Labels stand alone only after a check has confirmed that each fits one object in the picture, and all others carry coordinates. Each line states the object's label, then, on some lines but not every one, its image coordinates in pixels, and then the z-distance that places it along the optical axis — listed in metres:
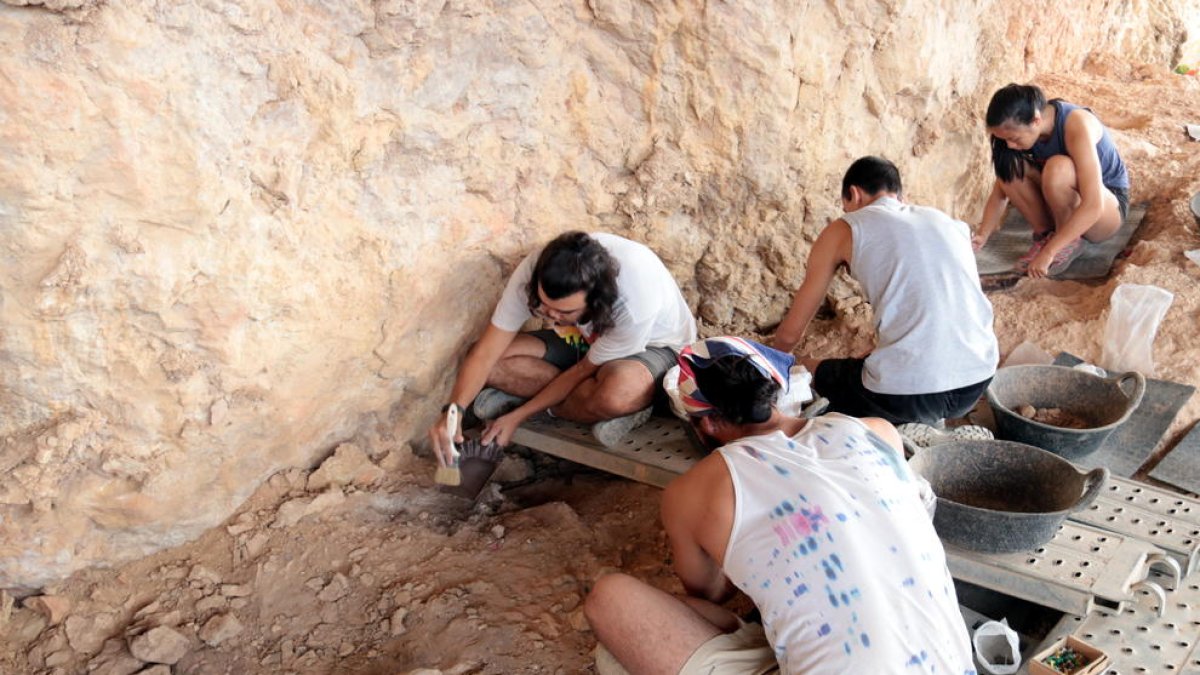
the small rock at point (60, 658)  2.38
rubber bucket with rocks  2.98
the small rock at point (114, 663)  2.36
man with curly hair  2.85
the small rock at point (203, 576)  2.61
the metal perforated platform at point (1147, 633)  2.20
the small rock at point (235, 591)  2.58
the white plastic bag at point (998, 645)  2.26
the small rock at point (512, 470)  3.35
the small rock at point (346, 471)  2.92
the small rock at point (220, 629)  2.45
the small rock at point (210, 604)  2.54
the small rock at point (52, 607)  2.46
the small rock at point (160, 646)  2.38
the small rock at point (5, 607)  2.43
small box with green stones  2.16
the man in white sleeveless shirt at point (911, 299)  2.85
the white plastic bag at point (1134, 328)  3.43
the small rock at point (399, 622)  2.50
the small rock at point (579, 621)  2.48
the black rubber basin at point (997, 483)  2.41
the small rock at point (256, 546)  2.70
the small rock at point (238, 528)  2.73
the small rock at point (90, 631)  2.43
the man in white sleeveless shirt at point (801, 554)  1.77
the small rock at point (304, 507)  2.79
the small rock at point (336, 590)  2.60
